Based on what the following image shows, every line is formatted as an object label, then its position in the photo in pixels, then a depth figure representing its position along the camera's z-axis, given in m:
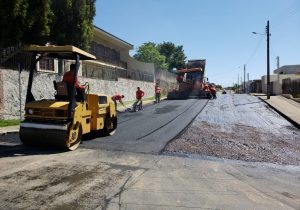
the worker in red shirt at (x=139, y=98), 15.26
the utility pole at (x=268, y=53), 23.86
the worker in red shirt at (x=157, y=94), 19.35
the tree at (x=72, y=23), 11.43
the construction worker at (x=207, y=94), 22.36
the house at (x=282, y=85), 28.58
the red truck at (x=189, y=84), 22.43
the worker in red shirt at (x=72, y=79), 6.88
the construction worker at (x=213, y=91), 23.04
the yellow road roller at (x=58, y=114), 6.51
